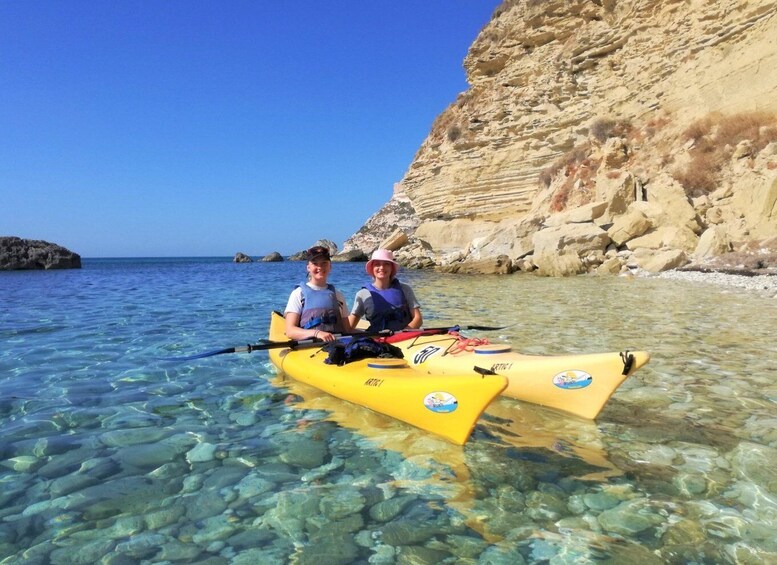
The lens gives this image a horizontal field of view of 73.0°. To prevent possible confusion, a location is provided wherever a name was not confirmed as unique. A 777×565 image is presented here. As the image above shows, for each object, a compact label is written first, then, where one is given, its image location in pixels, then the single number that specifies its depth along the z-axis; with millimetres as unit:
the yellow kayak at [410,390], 3330
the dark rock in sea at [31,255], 37375
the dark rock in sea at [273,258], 72500
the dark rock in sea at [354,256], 54375
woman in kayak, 5641
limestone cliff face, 18312
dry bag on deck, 4715
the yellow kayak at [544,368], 3830
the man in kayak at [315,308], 5387
